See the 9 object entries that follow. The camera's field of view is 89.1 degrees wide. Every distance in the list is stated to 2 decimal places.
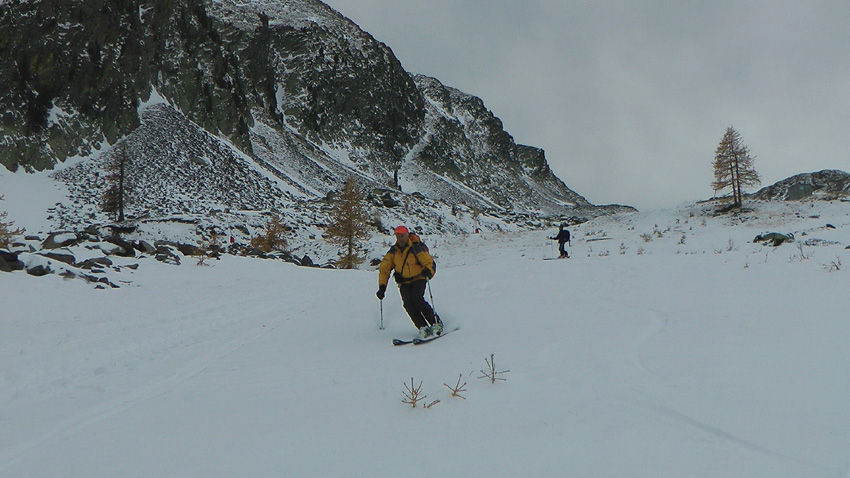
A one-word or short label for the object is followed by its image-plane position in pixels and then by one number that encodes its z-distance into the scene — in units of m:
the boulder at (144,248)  13.64
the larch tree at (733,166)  31.42
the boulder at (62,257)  9.79
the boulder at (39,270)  8.70
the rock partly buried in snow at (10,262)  8.49
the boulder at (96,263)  10.13
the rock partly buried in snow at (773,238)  13.38
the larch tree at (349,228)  23.88
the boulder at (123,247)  12.58
